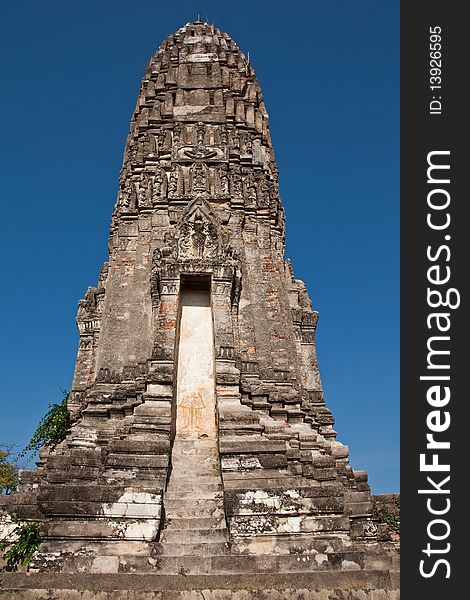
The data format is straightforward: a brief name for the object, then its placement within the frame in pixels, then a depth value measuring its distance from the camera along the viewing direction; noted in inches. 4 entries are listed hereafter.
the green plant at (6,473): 1021.1
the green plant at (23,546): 338.6
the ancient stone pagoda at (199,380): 326.0
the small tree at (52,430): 745.0
